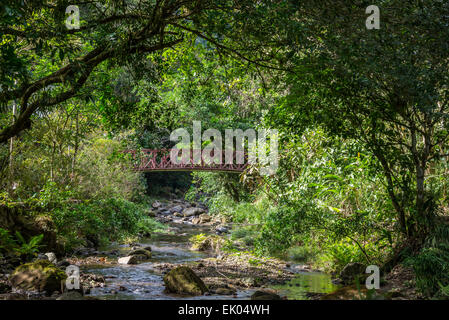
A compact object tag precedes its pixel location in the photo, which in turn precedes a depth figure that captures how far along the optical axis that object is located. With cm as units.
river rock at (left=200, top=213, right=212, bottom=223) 1911
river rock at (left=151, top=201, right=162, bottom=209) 2469
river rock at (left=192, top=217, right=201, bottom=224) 1926
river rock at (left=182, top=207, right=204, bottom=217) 2219
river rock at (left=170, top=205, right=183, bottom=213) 2391
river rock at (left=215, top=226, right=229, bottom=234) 1512
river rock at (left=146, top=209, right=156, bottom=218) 2027
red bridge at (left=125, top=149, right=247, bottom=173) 1796
